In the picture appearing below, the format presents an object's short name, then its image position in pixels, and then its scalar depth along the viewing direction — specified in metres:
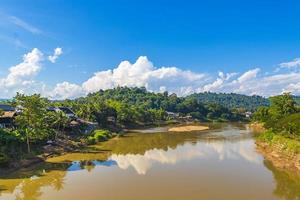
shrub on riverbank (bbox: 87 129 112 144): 46.29
